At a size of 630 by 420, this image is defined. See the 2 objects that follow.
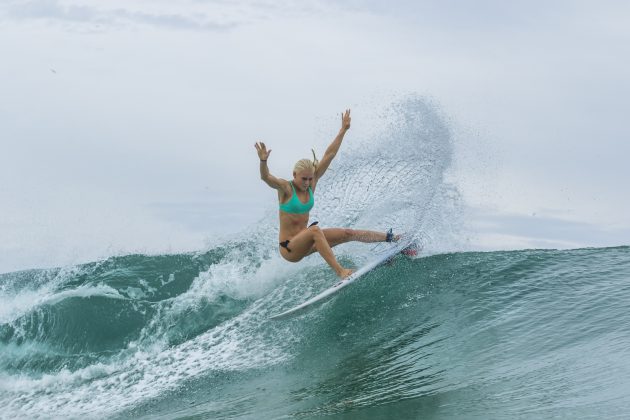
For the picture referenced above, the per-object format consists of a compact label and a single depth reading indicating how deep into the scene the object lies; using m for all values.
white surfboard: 17.33
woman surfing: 16.92
